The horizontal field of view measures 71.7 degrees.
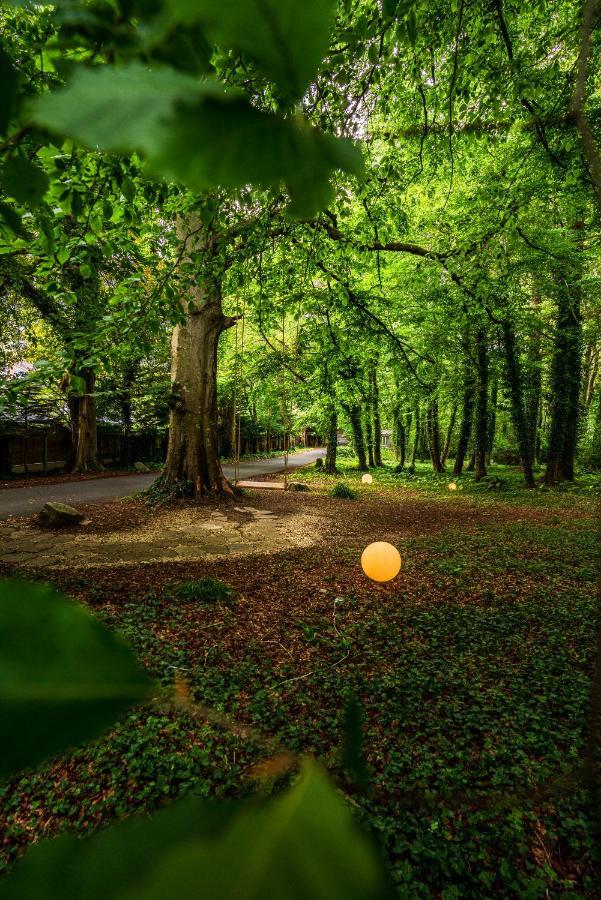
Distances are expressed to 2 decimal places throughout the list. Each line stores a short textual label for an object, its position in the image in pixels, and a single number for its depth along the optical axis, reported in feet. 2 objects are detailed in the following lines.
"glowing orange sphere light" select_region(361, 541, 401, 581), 14.92
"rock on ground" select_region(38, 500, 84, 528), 20.54
